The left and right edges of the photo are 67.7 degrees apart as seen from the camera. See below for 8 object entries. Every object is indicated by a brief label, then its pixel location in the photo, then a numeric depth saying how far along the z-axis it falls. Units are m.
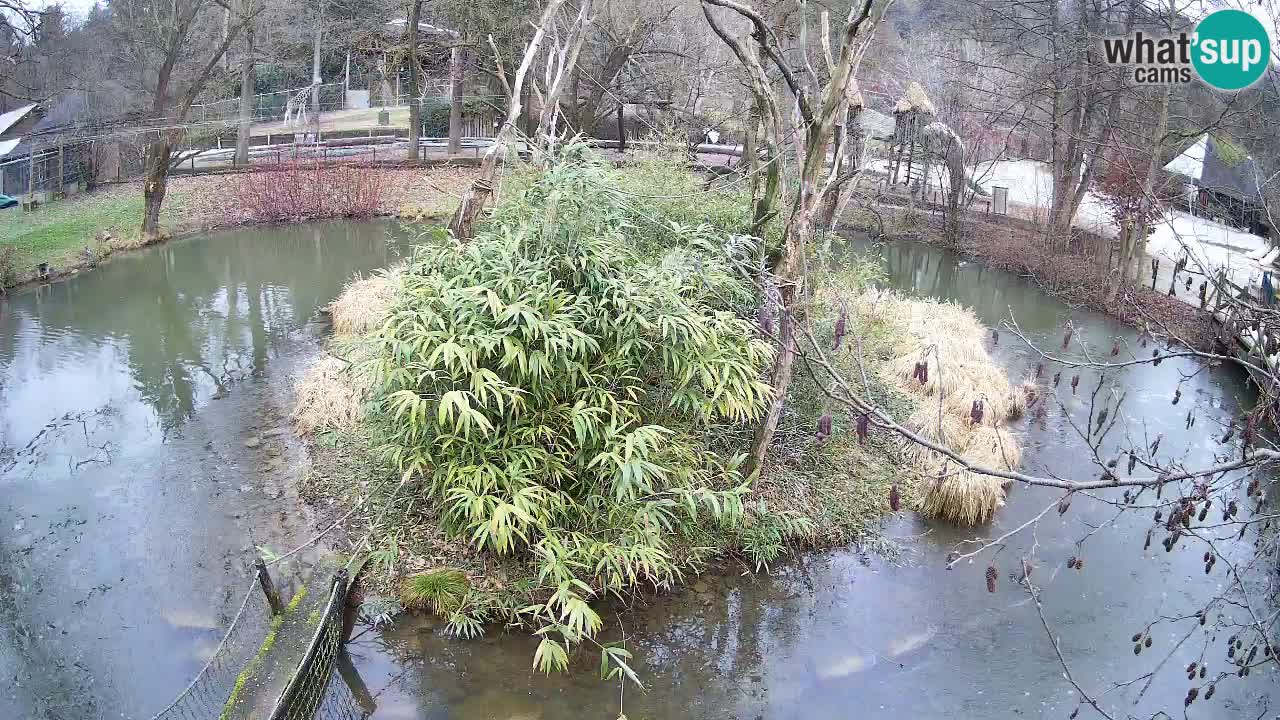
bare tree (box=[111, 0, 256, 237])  14.05
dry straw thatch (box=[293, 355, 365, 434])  7.88
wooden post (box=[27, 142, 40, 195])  14.88
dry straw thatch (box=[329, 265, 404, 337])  9.90
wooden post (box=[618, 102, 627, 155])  19.88
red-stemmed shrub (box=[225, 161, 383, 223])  16.11
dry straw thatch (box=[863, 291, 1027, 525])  7.09
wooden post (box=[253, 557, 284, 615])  5.36
